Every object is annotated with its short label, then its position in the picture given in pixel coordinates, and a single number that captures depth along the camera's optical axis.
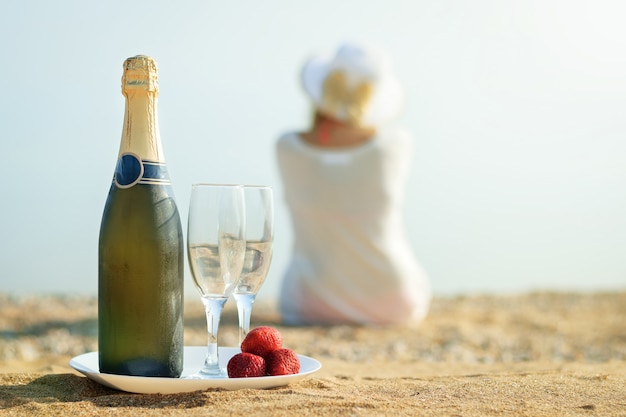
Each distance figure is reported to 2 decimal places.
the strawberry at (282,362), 2.17
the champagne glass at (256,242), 2.09
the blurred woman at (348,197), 6.42
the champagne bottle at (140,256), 2.12
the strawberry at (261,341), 2.22
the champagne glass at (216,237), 2.04
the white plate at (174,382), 2.06
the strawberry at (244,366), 2.14
